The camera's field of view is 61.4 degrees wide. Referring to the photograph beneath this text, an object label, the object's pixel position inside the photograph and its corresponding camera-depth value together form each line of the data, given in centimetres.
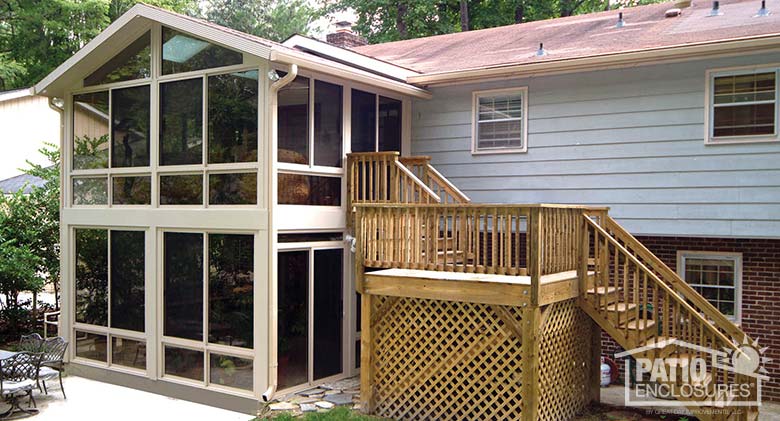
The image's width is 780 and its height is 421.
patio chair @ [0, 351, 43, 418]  842
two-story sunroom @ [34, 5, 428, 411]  848
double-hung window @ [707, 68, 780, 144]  831
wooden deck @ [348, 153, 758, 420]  699
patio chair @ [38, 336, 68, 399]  904
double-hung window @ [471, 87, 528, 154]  1005
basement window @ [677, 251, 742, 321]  880
